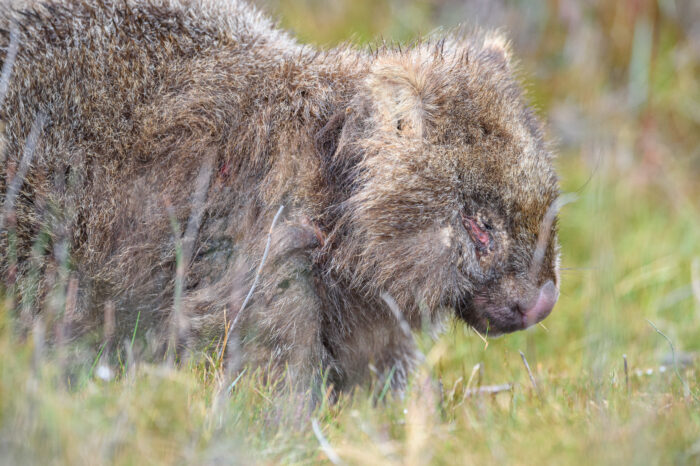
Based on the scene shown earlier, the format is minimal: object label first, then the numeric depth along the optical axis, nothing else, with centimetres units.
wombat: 775
